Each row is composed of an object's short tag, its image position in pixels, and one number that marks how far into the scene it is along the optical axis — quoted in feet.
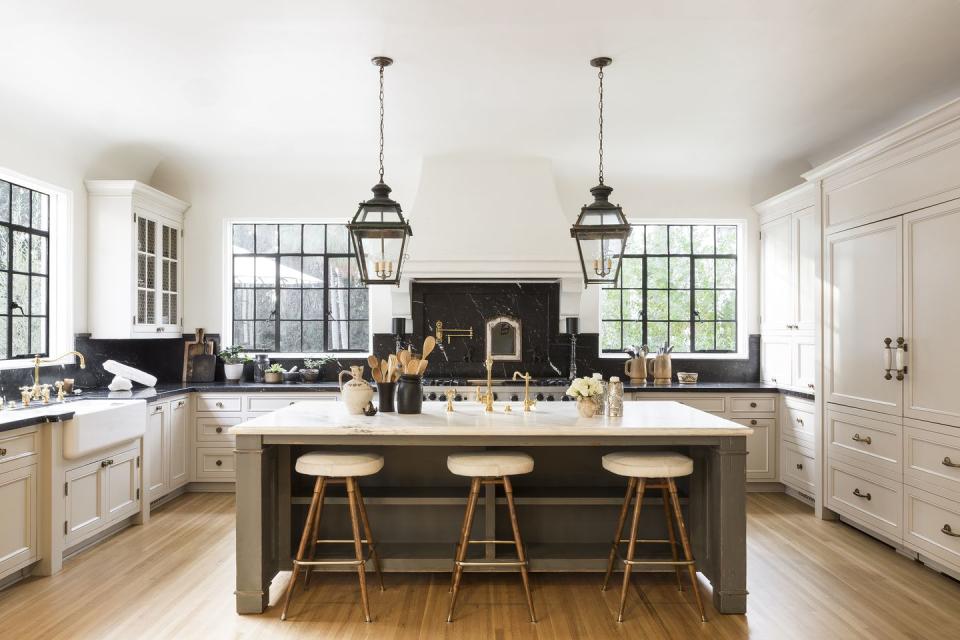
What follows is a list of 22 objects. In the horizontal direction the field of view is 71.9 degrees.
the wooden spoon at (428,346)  11.52
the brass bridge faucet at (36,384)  13.97
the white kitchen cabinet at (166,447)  16.03
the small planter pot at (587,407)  11.37
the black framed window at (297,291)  20.75
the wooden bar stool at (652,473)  10.19
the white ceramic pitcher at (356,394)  11.32
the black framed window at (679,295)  20.88
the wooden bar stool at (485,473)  10.18
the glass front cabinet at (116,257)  17.24
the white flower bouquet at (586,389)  11.38
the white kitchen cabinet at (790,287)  17.06
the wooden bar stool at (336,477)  10.25
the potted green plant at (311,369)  19.69
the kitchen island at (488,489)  10.33
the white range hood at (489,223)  18.11
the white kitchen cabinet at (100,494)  12.67
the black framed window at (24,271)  14.93
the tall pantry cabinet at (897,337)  11.61
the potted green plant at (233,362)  19.62
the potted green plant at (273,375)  19.15
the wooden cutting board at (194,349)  19.76
